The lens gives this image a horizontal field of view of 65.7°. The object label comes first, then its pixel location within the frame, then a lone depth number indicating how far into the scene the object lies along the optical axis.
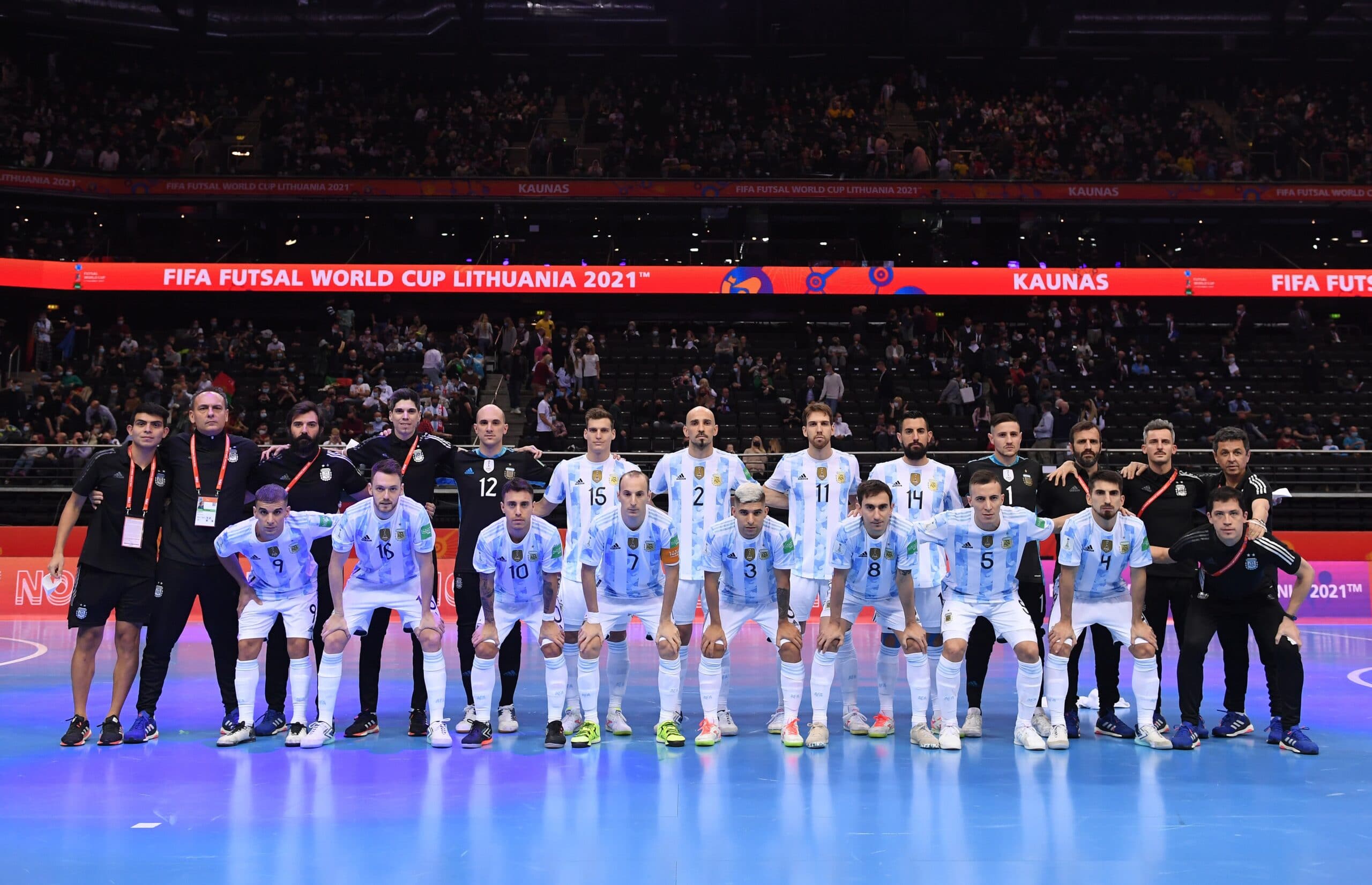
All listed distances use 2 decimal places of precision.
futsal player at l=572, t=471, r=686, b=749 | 8.33
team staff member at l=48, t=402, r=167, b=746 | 8.33
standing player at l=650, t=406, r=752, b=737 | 9.29
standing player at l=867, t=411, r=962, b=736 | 8.79
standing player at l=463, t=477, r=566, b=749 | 8.29
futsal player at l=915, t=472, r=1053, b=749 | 8.18
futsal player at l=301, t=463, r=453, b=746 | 8.34
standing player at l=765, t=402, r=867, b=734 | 9.19
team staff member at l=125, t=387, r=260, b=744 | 8.52
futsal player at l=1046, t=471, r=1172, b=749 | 8.27
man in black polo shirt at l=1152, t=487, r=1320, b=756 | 8.24
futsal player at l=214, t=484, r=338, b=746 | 8.23
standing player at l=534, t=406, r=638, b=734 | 9.02
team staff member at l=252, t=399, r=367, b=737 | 8.96
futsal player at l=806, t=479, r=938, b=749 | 8.25
